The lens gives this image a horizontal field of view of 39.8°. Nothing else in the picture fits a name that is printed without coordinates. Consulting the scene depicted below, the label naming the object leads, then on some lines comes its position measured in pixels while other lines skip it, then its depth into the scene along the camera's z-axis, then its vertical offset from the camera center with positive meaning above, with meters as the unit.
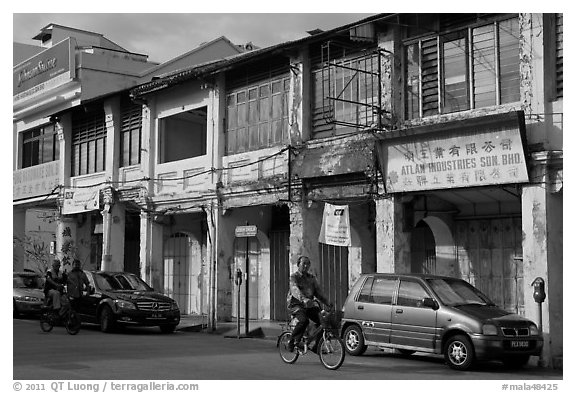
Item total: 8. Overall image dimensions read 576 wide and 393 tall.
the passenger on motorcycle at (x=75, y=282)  20.33 -0.79
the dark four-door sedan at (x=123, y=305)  20.08 -1.39
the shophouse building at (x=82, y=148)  27.06 +3.83
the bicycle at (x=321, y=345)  12.99 -1.57
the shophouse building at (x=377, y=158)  15.18 +2.16
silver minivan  13.37 -1.27
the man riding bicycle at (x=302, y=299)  13.52 -0.84
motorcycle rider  19.80 -0.93
